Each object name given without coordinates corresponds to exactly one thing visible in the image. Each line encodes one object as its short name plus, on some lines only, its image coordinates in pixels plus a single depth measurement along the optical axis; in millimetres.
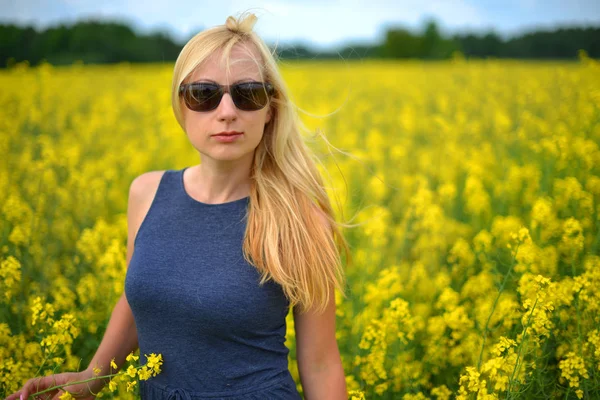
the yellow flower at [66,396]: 1495
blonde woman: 1534
